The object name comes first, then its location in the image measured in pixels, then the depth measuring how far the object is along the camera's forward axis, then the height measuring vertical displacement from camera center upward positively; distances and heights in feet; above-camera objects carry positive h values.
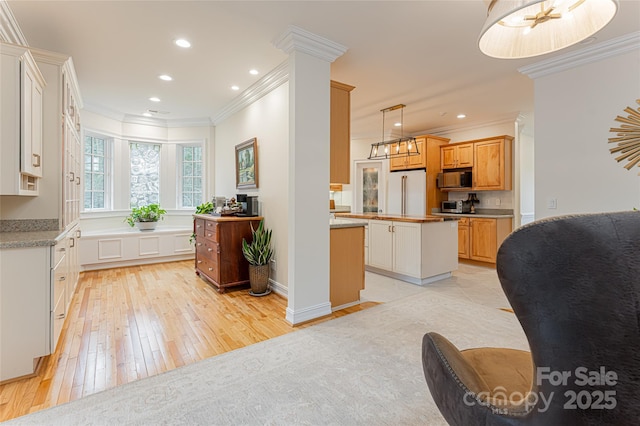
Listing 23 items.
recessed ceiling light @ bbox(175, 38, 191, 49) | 9.39 +5.48
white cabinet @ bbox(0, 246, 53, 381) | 6.15 -2.07
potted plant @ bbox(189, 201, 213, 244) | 15.81 +0.14
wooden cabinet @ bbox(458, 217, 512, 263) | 17.26 -1.56
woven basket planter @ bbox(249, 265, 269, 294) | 11.79 -2.68
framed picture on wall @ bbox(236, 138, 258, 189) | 13.48 +2.29
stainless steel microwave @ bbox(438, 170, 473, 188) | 19.04 +2.10
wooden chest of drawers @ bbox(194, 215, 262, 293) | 12.14 -1.62
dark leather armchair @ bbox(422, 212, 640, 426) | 1.98 -0.72
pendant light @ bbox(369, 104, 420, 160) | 15.83 +4.00
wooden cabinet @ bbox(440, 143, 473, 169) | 19.16 +3.67
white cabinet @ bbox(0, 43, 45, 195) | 7.00 +2.33
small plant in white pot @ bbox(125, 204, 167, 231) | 17.61 -0.32
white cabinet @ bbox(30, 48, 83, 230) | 8.88 +2.59
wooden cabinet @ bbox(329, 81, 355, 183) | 10.72 +2.91
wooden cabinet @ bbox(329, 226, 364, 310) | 10.50 -2.02
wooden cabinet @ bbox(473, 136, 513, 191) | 17.51 +2.81
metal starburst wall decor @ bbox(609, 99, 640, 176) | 9.00 +2.24
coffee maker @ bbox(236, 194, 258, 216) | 13.41 +0.29
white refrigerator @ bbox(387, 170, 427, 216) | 20.03 +1.31
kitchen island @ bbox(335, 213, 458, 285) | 13.44 -1.75
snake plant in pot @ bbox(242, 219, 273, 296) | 11.78 -2.11
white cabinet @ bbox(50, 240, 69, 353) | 6.72 -2.01
